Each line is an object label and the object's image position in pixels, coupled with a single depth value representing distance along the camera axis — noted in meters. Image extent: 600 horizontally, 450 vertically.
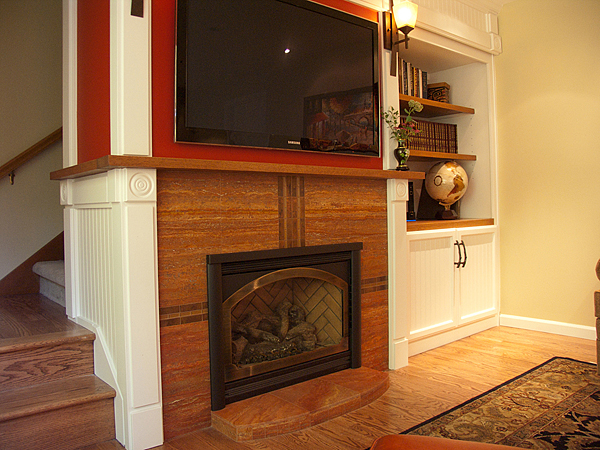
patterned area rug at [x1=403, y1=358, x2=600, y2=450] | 2.00
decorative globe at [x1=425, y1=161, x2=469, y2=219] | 3.67
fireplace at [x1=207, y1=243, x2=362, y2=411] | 2.18
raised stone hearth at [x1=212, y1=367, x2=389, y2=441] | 2.03
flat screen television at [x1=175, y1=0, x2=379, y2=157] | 2.07
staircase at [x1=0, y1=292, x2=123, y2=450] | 1.84
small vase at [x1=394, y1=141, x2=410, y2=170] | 2.92
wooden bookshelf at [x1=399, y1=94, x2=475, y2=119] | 3.41
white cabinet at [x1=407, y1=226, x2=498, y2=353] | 3.15
